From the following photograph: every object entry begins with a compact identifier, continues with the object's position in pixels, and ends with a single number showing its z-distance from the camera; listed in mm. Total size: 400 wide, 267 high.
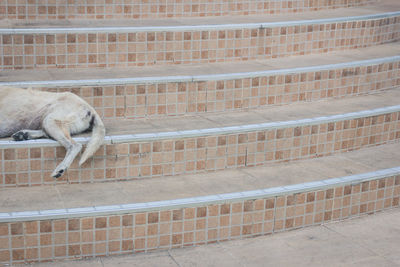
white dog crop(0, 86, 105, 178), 4871
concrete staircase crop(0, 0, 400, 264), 4441
